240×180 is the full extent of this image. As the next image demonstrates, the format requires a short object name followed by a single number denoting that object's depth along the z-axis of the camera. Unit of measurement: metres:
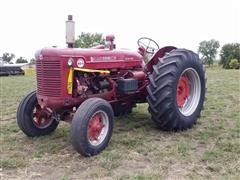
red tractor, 3.11
